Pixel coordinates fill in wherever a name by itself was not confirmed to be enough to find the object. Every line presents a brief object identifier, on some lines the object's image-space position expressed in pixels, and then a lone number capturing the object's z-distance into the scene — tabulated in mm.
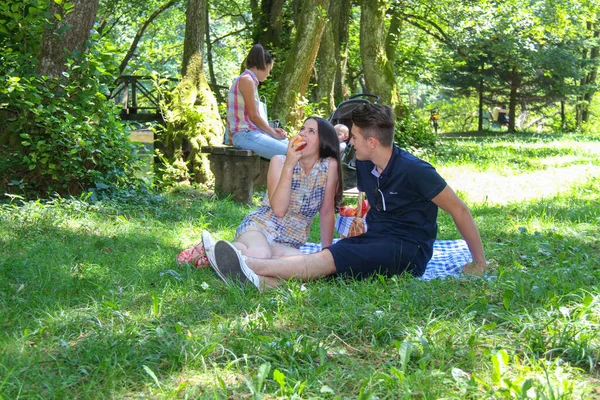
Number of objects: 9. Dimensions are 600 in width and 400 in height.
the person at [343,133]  7638
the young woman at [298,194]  5289
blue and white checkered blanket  5158
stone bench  8758
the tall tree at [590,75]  26916
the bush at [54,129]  7199
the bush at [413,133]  15203
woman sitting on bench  8148
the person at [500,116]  35094
